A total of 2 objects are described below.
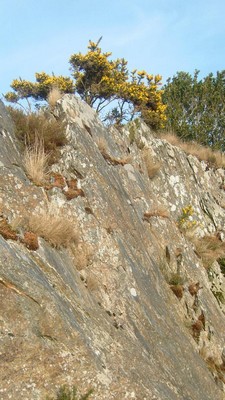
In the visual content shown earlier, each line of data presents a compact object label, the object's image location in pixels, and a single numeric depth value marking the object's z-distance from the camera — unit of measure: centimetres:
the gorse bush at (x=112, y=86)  1891
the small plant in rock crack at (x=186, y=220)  1382
